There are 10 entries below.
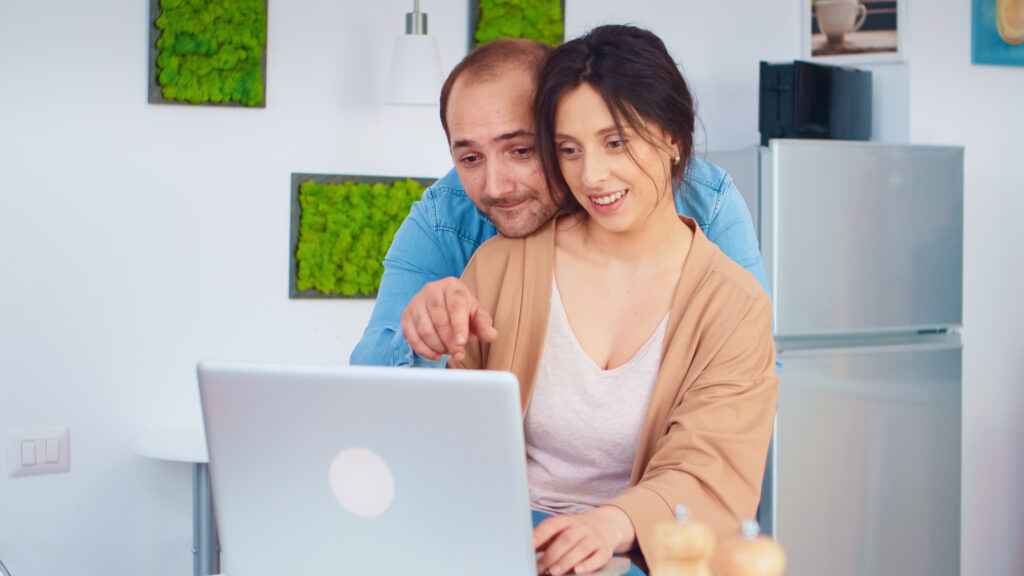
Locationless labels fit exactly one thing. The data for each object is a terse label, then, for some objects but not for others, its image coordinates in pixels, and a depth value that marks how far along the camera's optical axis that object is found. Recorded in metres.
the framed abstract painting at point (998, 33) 3.44
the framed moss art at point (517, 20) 3.18
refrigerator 2.88
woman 1.11
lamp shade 2.92
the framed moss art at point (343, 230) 3.03
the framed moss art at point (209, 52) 2.88
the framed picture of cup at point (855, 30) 3.38
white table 2.60
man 1.07
